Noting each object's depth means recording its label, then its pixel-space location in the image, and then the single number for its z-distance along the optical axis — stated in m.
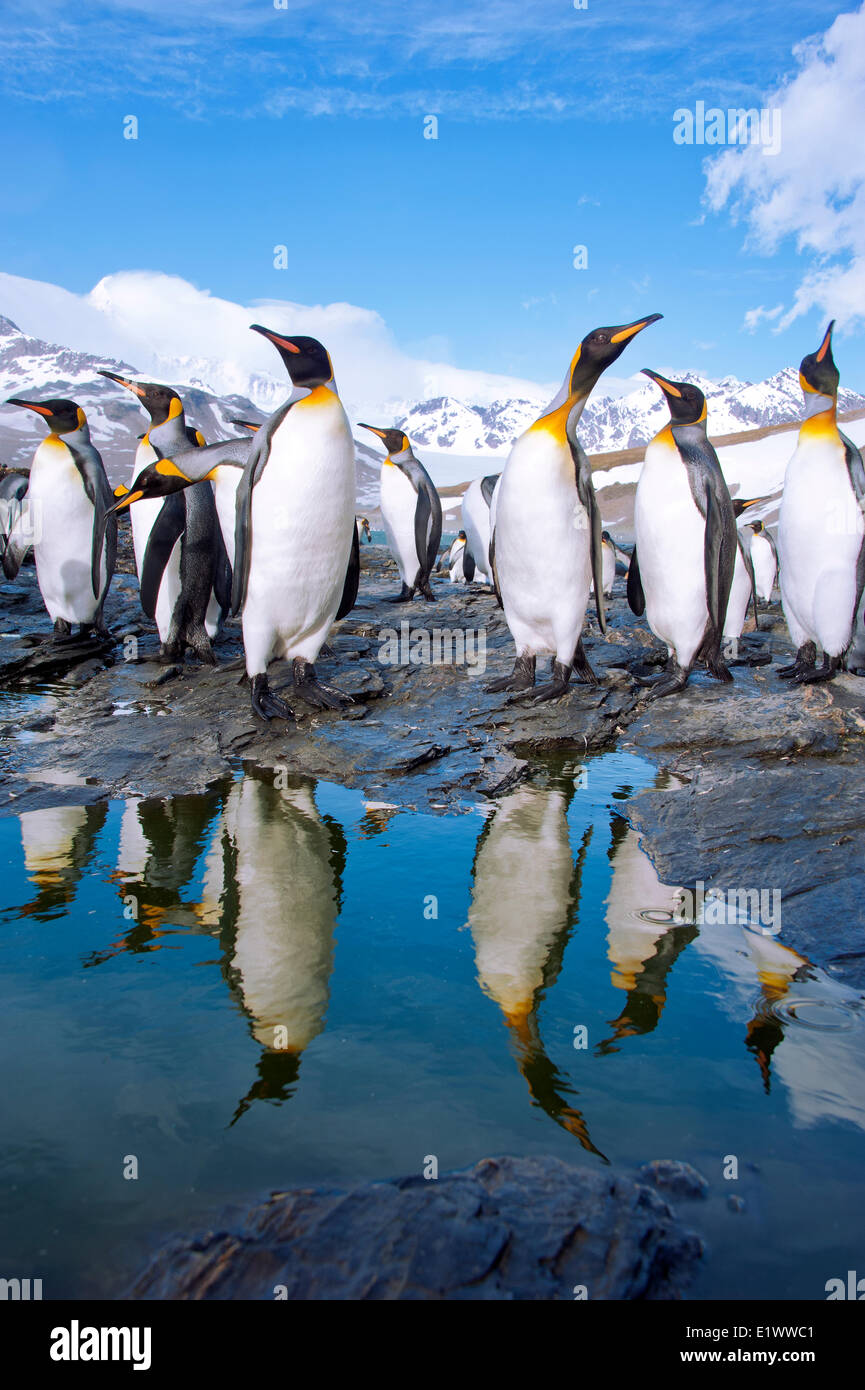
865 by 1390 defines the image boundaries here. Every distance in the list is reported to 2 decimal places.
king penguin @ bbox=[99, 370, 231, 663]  5.34
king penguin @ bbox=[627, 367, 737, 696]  4.74
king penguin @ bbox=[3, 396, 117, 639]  5.99
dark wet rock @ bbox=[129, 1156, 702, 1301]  1.25
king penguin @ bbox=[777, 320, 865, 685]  4.98
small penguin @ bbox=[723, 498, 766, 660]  7.09
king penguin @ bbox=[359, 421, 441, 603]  9.27
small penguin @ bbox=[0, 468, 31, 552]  8.16
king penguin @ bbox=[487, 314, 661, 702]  4.53
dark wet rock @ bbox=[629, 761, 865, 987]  2.42
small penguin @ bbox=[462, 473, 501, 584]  11.79
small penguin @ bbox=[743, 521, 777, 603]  12.37
